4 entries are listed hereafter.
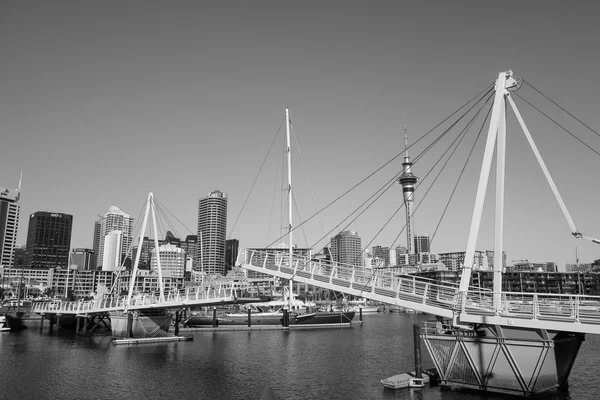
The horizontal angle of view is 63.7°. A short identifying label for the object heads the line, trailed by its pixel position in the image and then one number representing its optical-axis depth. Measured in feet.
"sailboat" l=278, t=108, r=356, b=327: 274.16
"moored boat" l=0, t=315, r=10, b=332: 244.22
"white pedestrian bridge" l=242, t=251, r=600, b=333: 78.59
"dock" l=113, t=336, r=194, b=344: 176.55
